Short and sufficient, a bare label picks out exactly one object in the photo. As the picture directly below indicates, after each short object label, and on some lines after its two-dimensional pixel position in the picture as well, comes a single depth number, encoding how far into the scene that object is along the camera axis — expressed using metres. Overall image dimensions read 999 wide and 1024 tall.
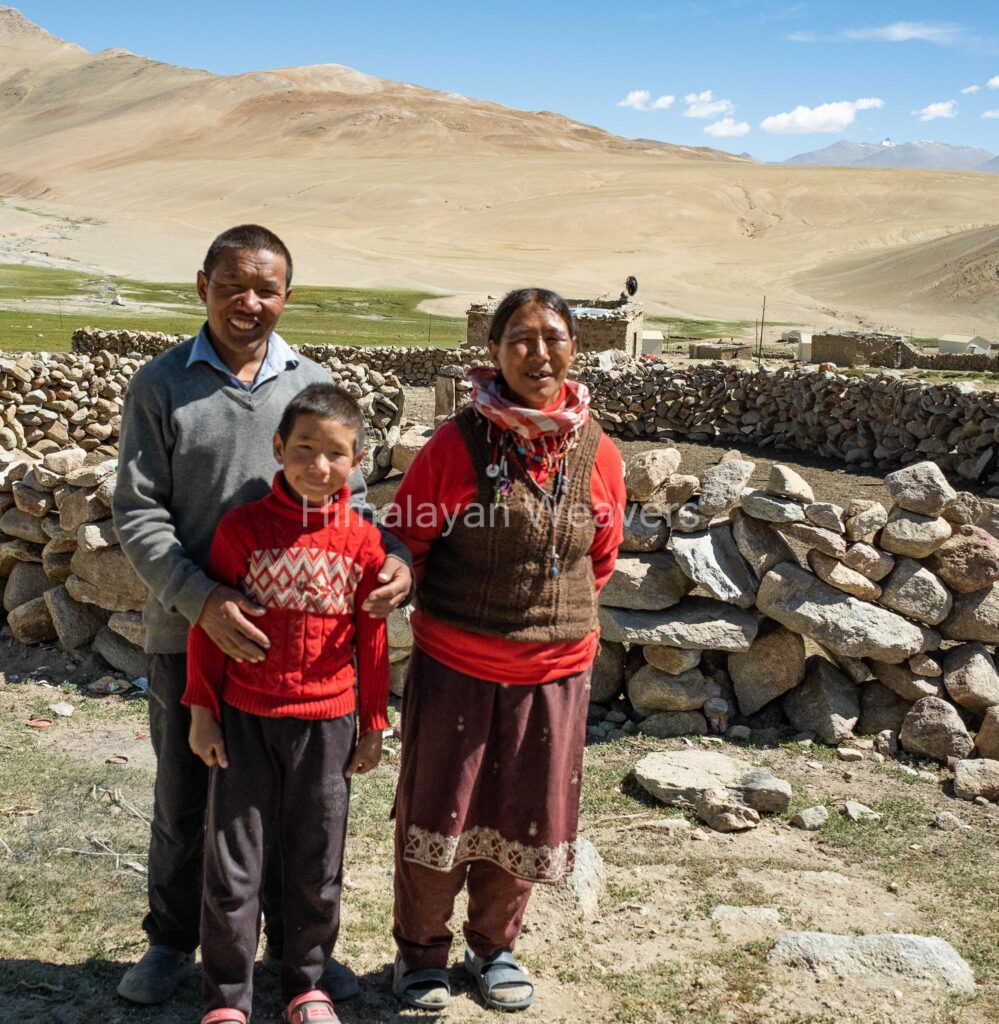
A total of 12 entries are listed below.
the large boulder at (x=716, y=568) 4.88
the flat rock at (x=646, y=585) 4.95
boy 2.65
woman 2.84
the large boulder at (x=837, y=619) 4.77
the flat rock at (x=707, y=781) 4.24
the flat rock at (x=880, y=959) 3.17
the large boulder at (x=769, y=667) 5.02
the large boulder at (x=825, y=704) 4.87
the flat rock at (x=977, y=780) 4.39
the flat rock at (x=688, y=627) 4.88
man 2.67
